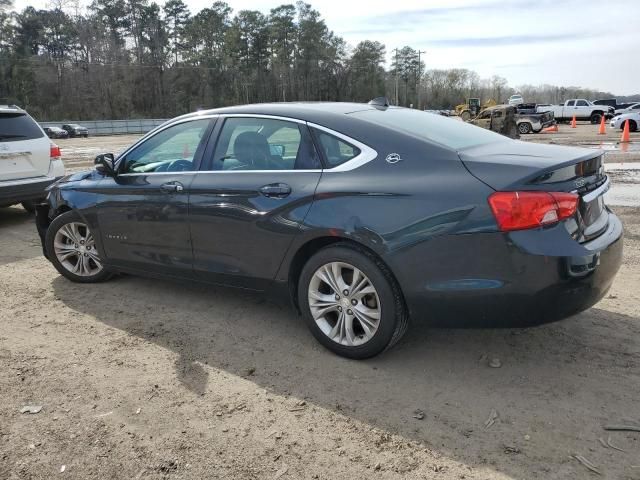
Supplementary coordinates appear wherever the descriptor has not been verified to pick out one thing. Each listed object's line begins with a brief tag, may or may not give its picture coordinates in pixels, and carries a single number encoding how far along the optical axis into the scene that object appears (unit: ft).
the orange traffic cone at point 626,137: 71.07
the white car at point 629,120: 89.30
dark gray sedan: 9.49
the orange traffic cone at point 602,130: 89.47
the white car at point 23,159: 24.86
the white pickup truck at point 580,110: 132.57
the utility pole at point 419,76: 381.83
